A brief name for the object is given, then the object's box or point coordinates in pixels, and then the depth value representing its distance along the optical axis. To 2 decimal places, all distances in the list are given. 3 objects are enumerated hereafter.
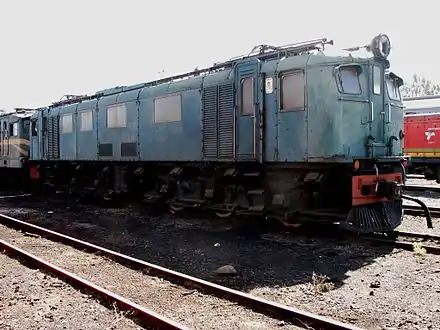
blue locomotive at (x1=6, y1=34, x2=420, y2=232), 8.74
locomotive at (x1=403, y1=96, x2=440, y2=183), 21.31
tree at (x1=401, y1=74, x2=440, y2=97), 60.25
